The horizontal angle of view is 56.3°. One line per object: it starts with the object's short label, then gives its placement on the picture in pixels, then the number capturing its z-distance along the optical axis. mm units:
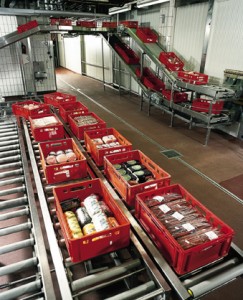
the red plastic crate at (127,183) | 1914
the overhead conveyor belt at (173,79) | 4367
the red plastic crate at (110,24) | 7362
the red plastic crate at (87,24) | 6816
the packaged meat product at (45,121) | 3231
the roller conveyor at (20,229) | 1346
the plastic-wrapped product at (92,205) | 1762
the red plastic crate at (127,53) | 7697
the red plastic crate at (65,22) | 6434
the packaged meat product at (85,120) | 3378
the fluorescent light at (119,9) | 8173
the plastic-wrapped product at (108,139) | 2914
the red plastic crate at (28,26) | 6117
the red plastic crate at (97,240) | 1382
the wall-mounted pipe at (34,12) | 6645
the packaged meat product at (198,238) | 1452
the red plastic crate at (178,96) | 5822
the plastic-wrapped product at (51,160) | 2422
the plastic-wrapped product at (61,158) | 2470
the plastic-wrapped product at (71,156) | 2528
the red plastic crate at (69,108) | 3881
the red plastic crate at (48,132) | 3041
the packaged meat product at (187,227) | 1554
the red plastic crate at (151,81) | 6675
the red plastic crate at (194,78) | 4891
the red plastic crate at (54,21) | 6465
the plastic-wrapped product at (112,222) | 1651
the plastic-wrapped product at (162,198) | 1821
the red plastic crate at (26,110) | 3930
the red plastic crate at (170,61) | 5844
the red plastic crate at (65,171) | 2139
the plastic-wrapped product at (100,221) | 1600
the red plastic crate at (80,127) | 3140
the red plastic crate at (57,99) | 4824
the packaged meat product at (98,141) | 2808
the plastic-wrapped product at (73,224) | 1573
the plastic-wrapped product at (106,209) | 1819
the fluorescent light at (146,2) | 6588
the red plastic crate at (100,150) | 2511
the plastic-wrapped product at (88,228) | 1600
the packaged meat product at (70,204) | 1845
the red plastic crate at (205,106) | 4879
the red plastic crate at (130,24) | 6984
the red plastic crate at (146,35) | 6746
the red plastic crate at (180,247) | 1346
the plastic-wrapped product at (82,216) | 1719
